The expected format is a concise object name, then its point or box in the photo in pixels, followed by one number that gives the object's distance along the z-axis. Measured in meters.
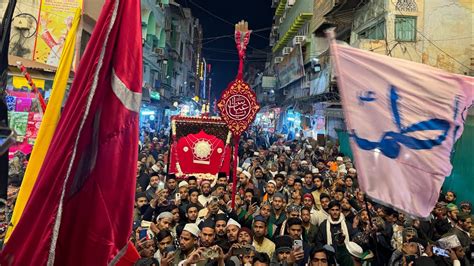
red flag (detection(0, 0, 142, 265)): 2.16
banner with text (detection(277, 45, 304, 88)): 27.13
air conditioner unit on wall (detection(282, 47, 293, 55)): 36.98
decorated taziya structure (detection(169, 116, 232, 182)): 9.98
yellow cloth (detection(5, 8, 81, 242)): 3.21
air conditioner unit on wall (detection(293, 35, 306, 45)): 30.37
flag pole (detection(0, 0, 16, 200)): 2.62
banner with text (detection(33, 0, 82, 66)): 14.73
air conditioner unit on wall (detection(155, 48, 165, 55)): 30.19
